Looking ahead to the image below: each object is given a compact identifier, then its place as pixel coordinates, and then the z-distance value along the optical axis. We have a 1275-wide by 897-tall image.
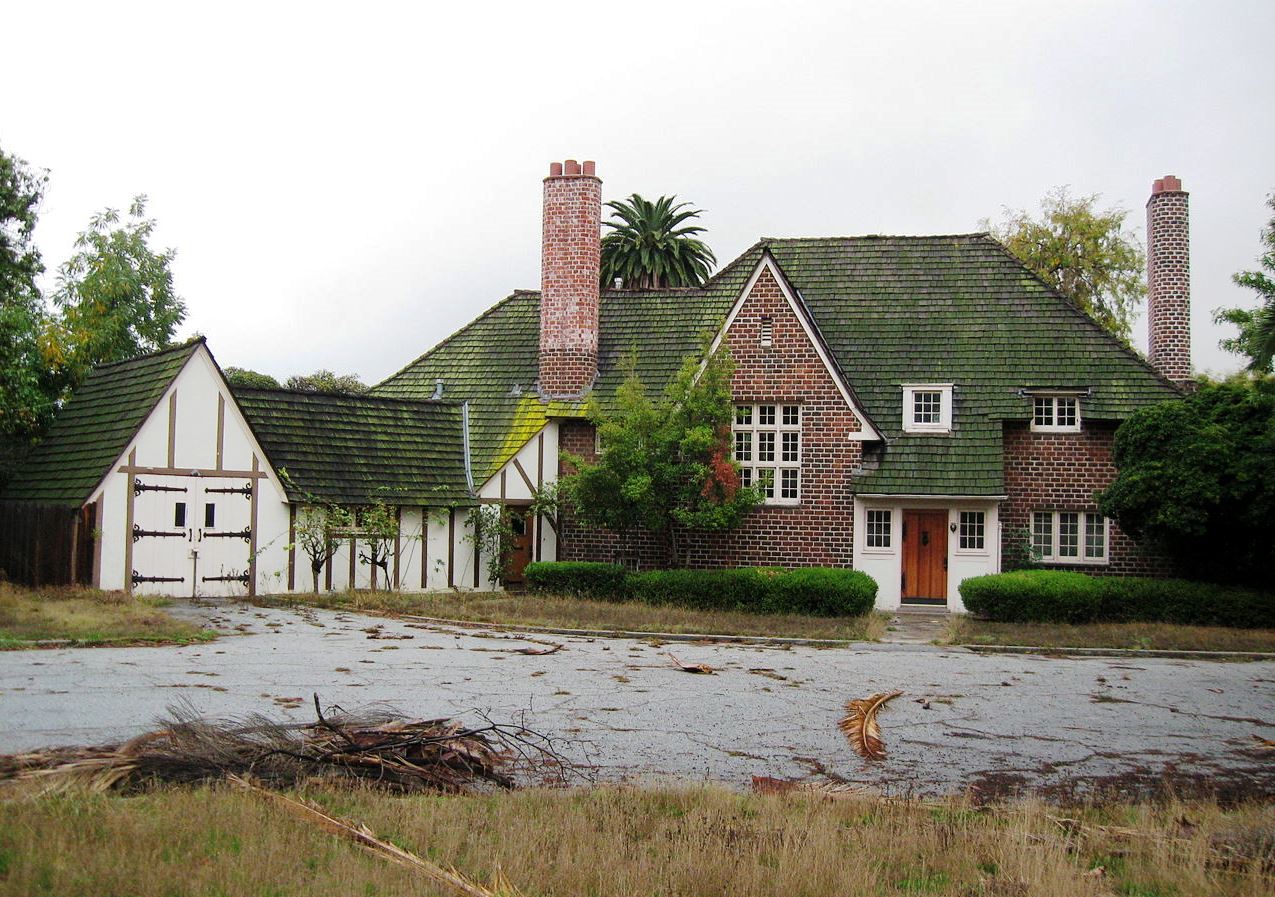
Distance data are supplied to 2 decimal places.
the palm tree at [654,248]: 58.22
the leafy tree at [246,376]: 48.46
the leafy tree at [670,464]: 25.08
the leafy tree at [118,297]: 38.00
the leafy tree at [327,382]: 59.06
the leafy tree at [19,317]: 25.55
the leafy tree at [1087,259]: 48.69
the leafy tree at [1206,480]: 22.55
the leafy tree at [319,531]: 25.23
